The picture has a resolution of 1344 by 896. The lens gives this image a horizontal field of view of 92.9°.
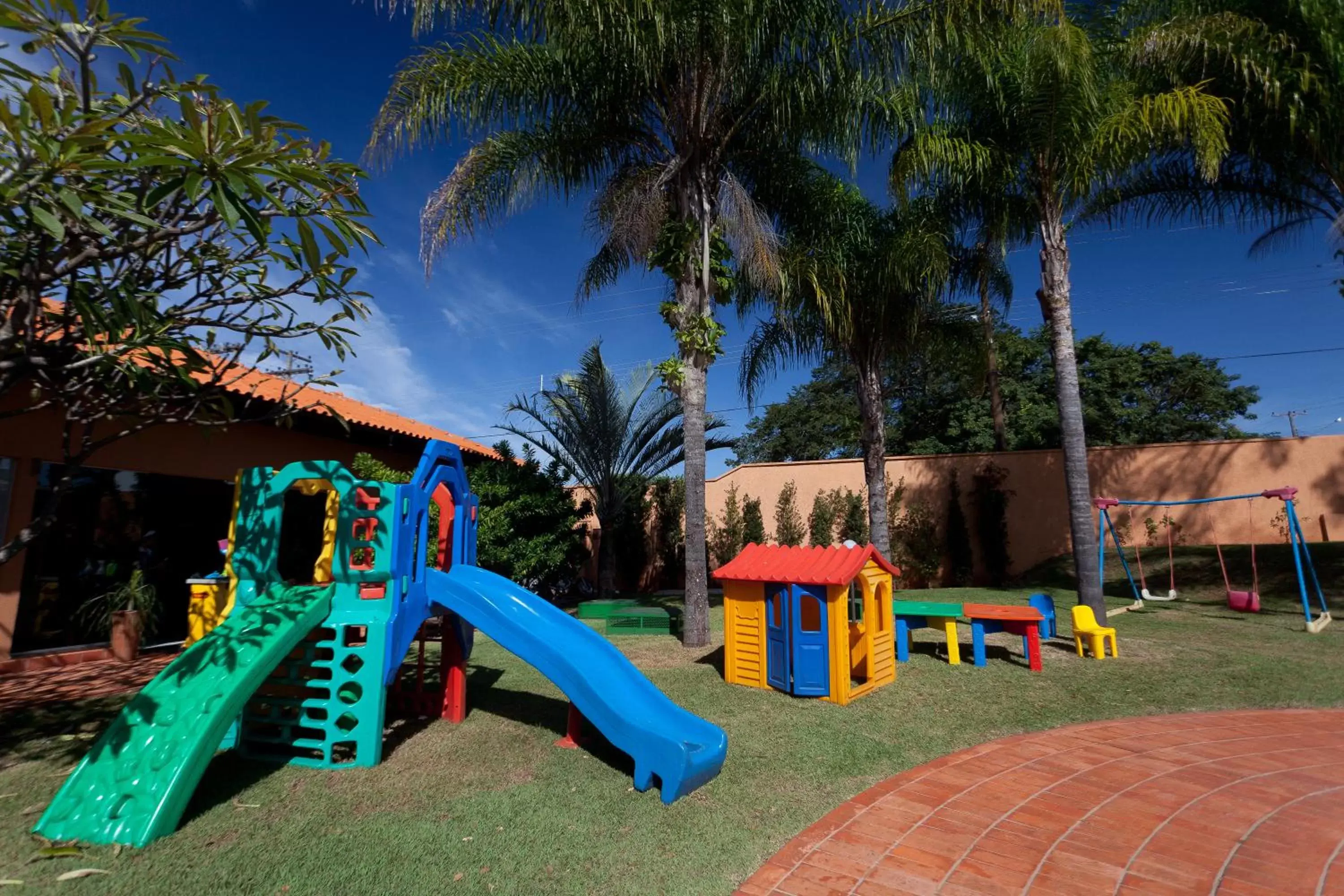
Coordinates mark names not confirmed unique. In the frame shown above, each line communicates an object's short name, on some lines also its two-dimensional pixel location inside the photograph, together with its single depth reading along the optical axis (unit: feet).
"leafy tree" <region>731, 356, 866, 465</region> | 104.53
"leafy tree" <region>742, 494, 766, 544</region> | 57.57
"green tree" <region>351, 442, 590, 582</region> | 38.98
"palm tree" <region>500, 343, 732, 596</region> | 46.32
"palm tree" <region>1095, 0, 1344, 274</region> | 30.55
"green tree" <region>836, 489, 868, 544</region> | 55.36
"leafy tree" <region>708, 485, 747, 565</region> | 57.72
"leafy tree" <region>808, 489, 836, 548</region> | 56.13
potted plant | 24.58
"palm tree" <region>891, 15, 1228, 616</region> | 27.96
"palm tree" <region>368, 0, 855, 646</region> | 24.80
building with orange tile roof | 22.63
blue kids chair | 25.85
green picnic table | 23.71
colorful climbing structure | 11.20
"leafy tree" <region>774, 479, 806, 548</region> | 56.95
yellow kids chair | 24.14
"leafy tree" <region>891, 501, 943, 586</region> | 53.42
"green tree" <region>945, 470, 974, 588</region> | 52.85
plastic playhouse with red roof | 18.99
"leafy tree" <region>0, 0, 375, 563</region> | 9.01
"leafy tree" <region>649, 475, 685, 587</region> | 58.18
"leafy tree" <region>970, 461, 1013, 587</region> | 52.24
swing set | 29.07
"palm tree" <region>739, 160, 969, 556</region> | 32.96
